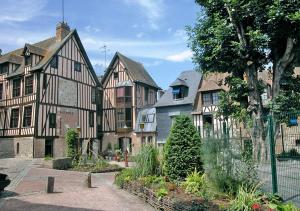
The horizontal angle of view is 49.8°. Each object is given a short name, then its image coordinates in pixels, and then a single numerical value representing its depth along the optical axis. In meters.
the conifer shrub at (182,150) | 9.69
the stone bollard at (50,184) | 10.66
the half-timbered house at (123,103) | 33.50
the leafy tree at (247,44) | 13.25
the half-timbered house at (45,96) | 25.73
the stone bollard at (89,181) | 12.11
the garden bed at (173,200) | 6.75
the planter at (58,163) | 18.88
